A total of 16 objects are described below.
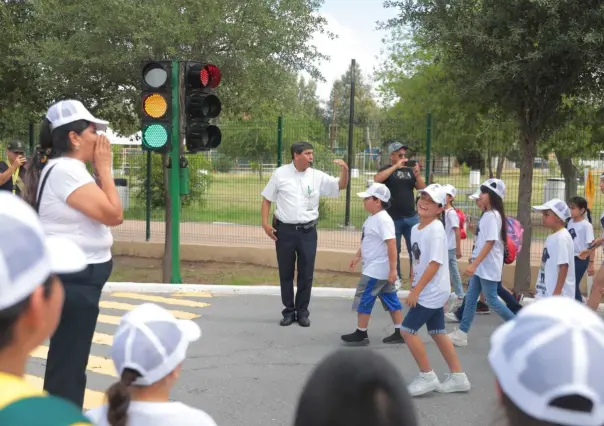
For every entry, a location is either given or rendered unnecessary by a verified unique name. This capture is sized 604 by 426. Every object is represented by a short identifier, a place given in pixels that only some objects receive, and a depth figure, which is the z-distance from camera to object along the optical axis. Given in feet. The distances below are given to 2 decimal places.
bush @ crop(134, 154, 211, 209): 50.35
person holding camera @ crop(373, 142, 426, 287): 30.63
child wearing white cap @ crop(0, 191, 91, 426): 4.72
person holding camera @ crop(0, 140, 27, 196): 34.14
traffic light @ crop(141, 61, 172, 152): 29.81
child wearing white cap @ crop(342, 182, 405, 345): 21.99
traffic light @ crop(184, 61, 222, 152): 29.76
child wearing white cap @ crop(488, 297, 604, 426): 5.11
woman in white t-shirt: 12.34
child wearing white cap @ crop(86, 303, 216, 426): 7.86
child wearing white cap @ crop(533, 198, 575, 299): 20.98
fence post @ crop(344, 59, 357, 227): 45.75
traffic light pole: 30.22
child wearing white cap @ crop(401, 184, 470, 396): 17.67
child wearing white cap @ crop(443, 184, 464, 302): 27.20
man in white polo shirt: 24.99
